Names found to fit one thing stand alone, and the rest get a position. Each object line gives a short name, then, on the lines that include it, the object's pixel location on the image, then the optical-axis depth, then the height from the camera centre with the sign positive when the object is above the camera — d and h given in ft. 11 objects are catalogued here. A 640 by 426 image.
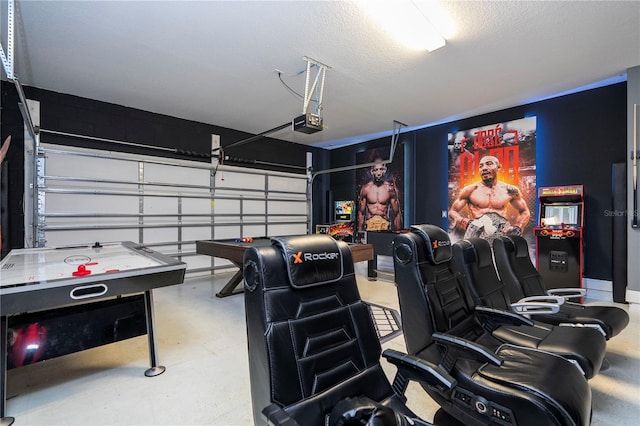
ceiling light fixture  8.62 +5.97
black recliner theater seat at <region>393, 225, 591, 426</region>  4.26 -2.53
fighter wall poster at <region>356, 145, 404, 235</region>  22.24 +1.63
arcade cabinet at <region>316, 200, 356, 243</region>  24.03 -0.93
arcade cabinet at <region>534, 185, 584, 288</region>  13.08 -1.02
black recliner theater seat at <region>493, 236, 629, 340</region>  7.30 -2.34
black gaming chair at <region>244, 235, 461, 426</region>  3.64 -1.82
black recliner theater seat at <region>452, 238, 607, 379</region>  5.83 -2.64
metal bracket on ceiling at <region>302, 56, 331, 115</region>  11.50 +5.82
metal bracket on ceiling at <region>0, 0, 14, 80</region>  6.73 +3.71
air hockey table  5.77 -1.43
